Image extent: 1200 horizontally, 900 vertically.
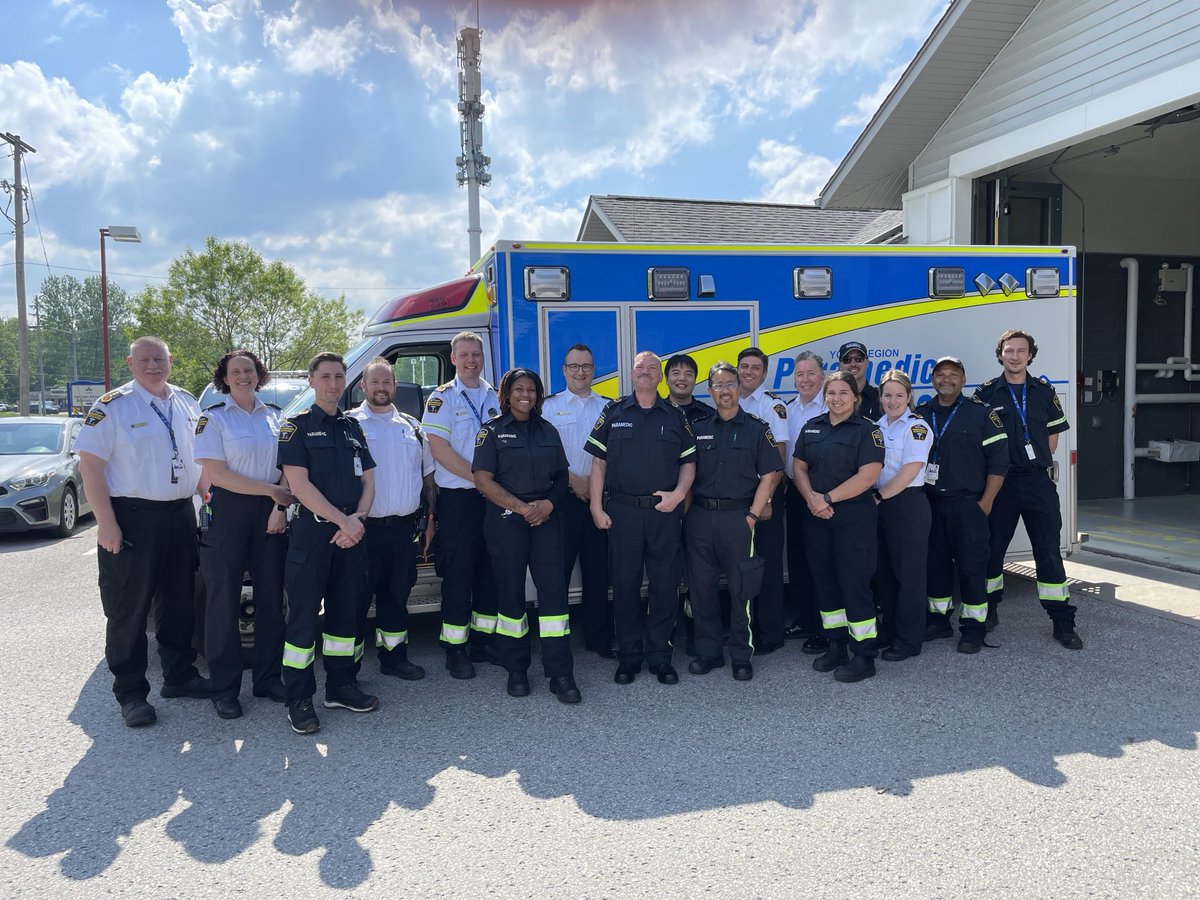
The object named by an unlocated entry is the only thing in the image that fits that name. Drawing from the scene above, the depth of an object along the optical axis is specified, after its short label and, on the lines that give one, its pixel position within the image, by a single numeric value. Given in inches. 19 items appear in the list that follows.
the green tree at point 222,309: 919.7
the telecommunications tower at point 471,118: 1135.6
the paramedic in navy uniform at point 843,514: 174.6
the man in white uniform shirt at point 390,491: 166.2
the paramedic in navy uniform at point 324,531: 154.1
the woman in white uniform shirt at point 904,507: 179.9
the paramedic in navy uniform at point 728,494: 173.0
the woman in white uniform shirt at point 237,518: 157.4
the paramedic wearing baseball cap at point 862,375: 200.2
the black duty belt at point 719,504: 173.9
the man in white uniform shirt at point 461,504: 177.0
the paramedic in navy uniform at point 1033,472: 195.5
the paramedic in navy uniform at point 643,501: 171.2
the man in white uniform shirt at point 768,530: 191.9
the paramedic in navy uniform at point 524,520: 167.9
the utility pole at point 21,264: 820.0
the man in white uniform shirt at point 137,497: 156.2
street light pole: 736.3
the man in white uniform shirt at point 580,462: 182.2
